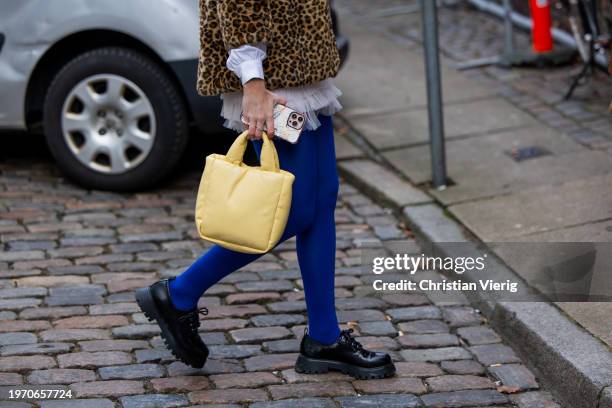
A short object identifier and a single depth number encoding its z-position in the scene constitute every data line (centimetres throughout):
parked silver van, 1158
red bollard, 1548
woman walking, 701
